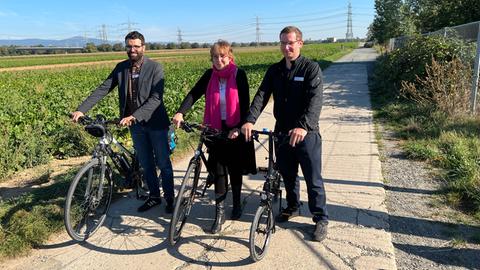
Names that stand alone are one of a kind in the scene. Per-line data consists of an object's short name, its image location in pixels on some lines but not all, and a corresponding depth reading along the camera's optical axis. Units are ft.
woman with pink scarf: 12.52
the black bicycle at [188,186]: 12.09
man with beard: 13.47
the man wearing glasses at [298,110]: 11.53
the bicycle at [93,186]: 12.76
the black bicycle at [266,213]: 11.35
